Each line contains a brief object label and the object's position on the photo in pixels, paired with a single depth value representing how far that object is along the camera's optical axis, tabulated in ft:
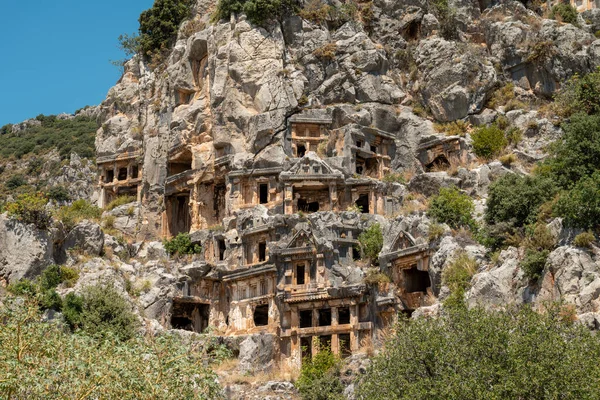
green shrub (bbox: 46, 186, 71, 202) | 265.95
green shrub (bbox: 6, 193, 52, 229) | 162.50
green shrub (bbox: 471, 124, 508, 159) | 182.60
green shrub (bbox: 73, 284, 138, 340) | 146.10
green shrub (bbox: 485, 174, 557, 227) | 136.26
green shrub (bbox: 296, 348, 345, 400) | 134.72
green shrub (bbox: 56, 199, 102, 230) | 174.78
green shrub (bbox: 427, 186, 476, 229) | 150.71
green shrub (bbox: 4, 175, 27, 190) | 301.84
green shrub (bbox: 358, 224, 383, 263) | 162.40
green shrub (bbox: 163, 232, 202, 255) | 187.52
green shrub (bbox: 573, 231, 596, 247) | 110.22
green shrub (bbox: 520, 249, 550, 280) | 112.57
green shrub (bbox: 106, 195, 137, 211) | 219.20
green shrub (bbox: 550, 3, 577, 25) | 209.87
